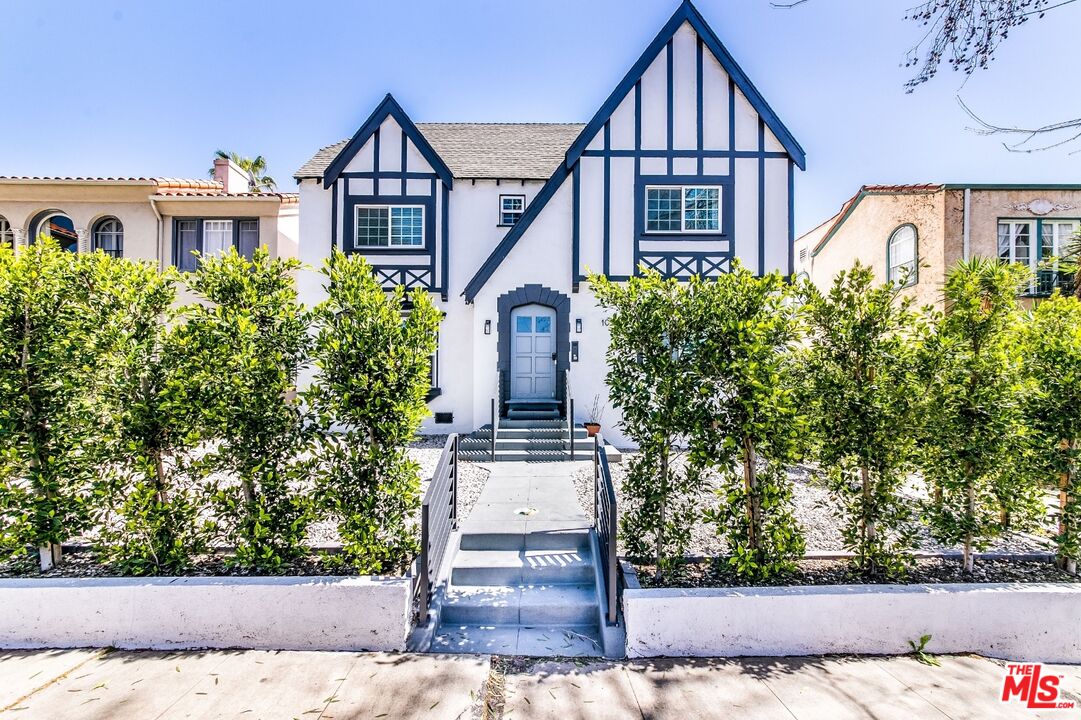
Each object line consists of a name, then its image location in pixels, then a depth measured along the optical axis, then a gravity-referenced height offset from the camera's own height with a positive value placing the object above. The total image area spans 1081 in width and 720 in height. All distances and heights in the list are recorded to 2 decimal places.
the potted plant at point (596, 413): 10.67 -1.21
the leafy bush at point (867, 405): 4.07 -0.38
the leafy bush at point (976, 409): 4.07 -0.42
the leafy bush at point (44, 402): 4.18 -0.39
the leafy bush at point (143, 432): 4.13 -0.64
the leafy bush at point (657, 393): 4.28 -0.31
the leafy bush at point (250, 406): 4.09 -0.41
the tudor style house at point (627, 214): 10.70 +3.27
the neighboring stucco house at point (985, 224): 12.92 +3.69
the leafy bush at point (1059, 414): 4.28 -0.49
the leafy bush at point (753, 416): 4.05 -0.49
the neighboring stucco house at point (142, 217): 12.78 +3.82
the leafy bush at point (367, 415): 4.10 -0.49
